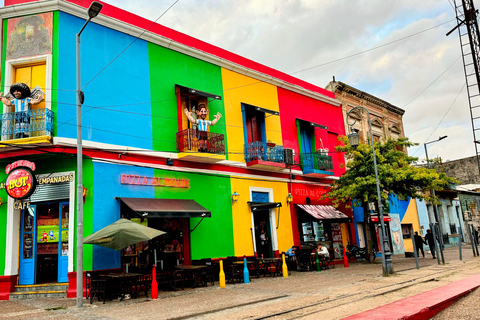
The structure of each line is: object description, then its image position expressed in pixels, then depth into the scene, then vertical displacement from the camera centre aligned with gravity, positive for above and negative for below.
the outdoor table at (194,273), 13.87 -1.08
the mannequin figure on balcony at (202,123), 16.94 +5.20
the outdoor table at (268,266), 16.89 -1.26
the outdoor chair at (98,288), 11.31 -1.08
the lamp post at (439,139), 18.80 +4.92
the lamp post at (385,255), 15.27 -1.06
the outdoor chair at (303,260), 18.12 -1.20
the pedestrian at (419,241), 22.56 -0.95
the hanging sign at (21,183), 12.38 +2.30
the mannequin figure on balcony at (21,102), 13.33 +5.31
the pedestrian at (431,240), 22.67 -0.96
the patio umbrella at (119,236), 11.51 +0.37
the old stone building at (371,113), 26.55 +8.55
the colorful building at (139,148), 13.54 +3.85
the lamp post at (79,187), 10.65 +1.84
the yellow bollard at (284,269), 16.27 -1.38
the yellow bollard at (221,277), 13.81 -1.27
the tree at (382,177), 18.55 +2.38
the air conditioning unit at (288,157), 20.73 +4.07
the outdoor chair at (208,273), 14.33 -1.14
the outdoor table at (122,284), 11.70 -1.06
